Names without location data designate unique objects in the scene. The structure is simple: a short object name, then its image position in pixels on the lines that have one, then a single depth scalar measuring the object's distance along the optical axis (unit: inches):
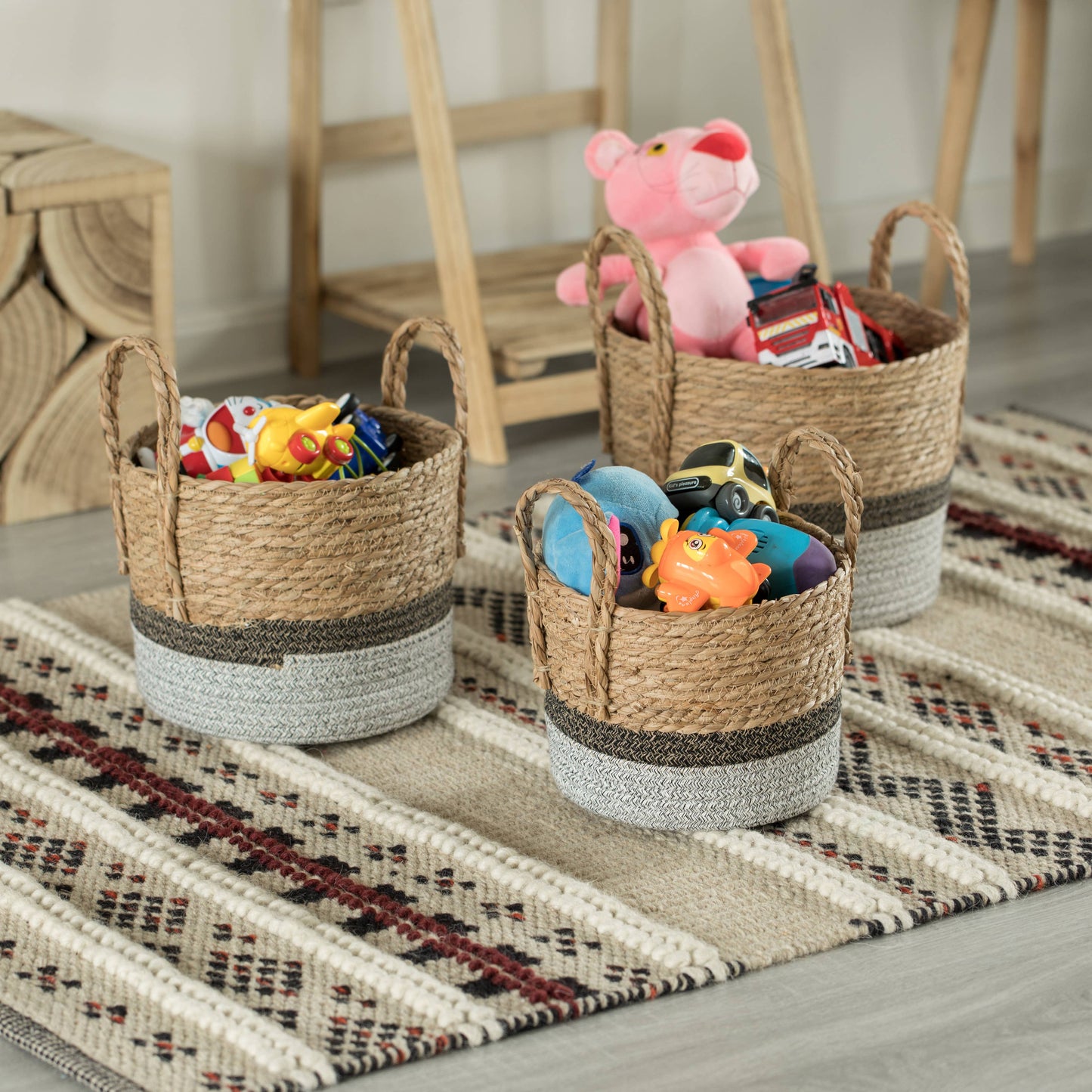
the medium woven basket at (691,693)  123.6
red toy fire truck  136.2
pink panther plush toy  140.6
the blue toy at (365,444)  132.1
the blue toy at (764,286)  143.9
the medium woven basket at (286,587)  128.0
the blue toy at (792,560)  126.4
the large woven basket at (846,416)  135.2
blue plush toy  126.0
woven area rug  117.9
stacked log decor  148.0
